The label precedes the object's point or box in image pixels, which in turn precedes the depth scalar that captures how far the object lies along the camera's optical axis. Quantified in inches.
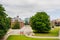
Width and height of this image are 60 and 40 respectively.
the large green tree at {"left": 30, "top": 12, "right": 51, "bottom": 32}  809.6
